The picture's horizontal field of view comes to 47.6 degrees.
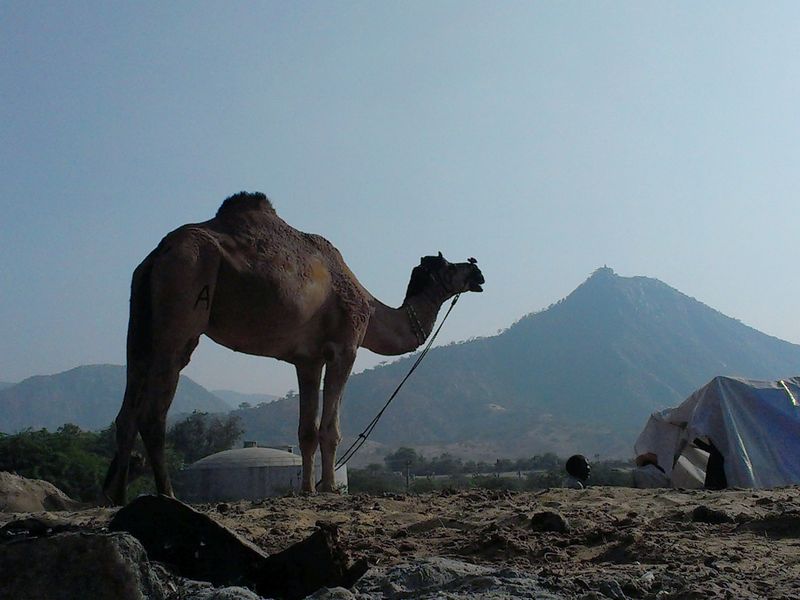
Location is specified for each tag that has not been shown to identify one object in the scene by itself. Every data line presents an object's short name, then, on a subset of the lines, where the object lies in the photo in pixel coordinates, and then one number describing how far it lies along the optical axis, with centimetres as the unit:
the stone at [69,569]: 345
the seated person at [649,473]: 1452
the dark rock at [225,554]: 430
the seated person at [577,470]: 1262
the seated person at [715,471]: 1374
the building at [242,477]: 2436
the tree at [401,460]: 8475
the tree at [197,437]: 5003
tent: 1371
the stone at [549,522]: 644
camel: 829
